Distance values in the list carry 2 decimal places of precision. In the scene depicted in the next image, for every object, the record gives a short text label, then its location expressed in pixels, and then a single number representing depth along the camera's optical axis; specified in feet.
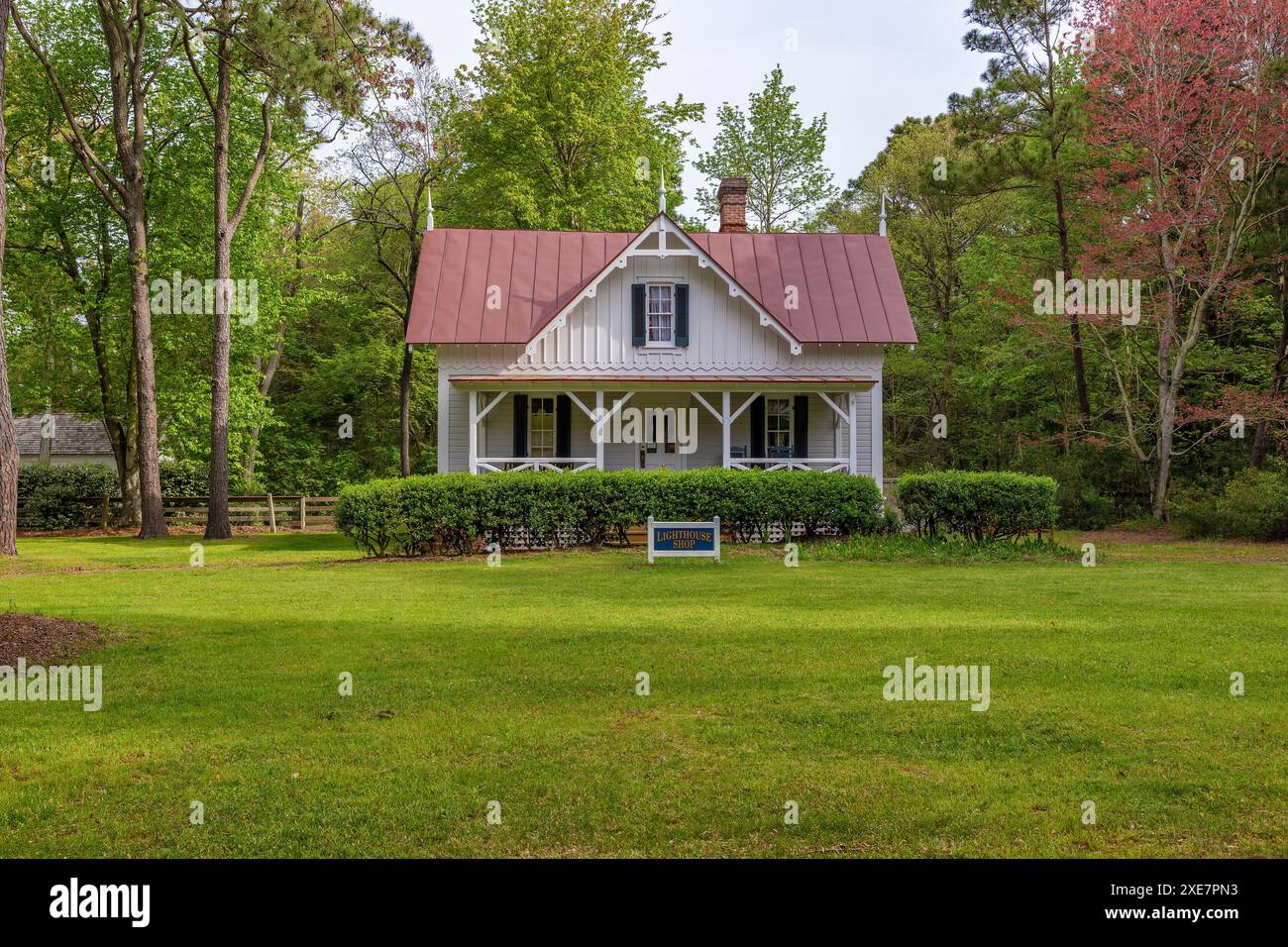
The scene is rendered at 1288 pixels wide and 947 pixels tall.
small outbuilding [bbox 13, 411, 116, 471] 137.59
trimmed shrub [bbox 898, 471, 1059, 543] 60.44
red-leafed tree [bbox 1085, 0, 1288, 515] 75.66
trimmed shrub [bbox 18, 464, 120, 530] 95.66
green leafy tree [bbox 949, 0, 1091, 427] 88.23
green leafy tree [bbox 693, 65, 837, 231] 132.77
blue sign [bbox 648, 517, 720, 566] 53.62
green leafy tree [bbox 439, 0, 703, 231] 103.35
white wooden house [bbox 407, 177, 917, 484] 75.97
